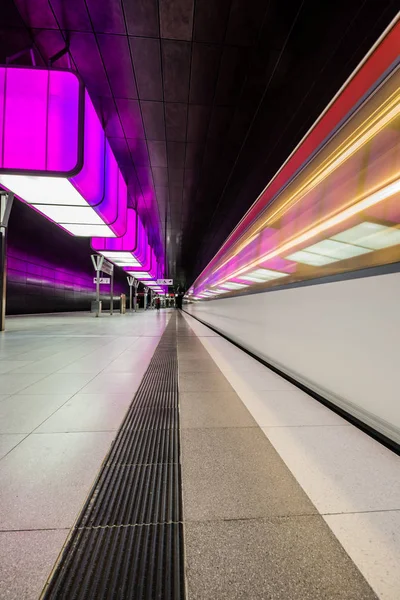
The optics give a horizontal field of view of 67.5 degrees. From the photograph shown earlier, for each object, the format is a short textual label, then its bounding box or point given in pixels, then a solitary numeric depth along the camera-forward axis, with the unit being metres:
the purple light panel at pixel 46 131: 4.53
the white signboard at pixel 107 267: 23.55
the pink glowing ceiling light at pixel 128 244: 12.04
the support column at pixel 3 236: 8.62
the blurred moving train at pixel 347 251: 1.91
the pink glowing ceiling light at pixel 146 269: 19.95
